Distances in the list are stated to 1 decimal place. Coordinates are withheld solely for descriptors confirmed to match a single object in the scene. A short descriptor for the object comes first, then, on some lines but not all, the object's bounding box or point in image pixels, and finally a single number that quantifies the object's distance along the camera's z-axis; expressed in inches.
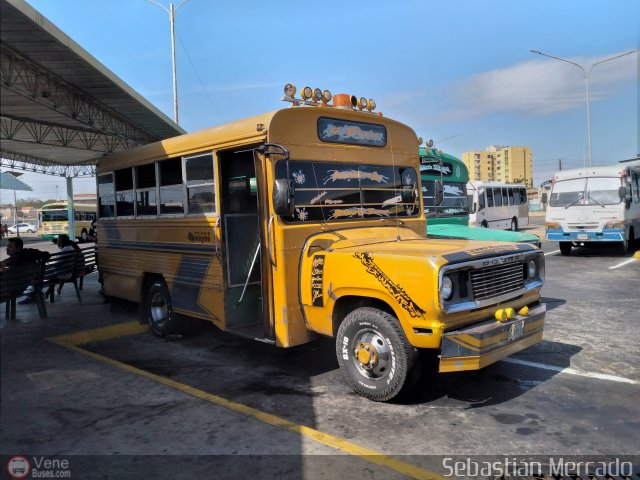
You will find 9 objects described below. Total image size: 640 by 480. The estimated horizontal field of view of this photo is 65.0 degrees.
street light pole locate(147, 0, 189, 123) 1004.1
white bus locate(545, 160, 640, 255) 589.6
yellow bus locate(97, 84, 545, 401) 164.7
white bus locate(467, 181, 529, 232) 970.7
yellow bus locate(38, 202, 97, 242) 1518.2
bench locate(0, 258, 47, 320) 280.7
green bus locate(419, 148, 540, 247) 308.2
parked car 2292.1
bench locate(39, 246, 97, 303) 348.2
